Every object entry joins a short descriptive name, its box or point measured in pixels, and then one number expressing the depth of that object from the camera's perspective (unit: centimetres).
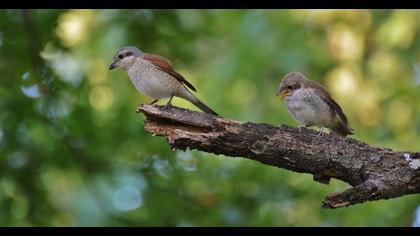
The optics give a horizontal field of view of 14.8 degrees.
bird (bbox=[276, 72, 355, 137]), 1283
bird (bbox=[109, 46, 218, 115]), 1370
